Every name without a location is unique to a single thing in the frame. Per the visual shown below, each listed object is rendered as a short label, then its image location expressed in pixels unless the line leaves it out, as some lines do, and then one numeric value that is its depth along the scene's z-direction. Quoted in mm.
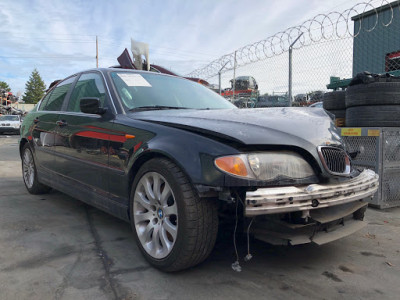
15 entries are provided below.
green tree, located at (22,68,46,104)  66062
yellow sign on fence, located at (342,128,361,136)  4230
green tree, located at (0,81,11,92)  69575
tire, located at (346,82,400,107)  4004
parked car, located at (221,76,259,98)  11481
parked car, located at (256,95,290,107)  10917
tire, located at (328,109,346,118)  4816
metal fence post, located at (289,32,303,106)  6500
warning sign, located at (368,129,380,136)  4043
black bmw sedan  2041
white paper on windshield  3221
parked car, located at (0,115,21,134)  20125
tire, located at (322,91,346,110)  4768
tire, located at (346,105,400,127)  4078
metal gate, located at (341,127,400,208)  4043
